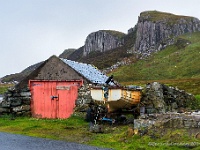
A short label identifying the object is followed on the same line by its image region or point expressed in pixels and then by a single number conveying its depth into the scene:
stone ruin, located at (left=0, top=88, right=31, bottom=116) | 27.95
